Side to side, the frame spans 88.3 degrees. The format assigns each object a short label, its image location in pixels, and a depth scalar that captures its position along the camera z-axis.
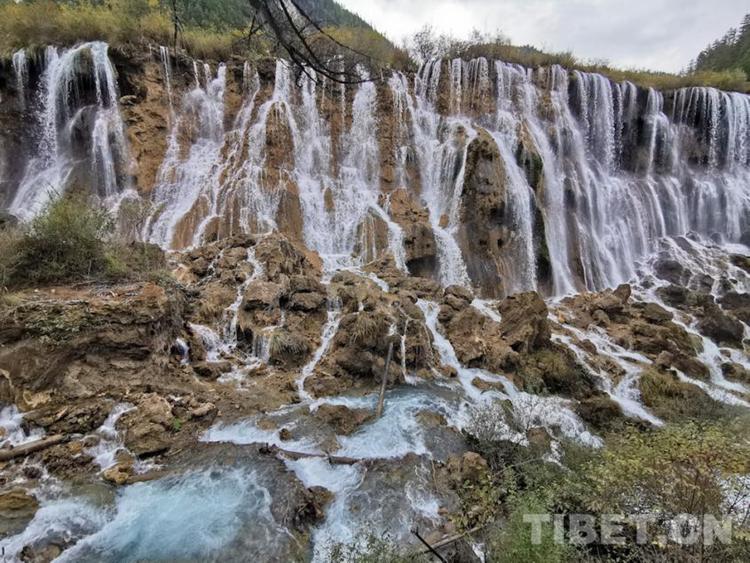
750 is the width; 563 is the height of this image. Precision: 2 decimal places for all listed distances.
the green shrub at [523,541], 3.26
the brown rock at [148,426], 6.02
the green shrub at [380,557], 3.64
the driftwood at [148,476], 5.54
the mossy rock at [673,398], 8.47
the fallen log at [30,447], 5.37
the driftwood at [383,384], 7.74
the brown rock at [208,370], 8.18
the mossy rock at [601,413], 8.01
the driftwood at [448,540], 4.10
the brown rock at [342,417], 7.16
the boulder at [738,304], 13.71
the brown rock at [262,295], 9.80
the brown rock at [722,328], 12.43
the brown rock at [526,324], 10.22
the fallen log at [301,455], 6.22
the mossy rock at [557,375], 9.30
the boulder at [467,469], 5.87
